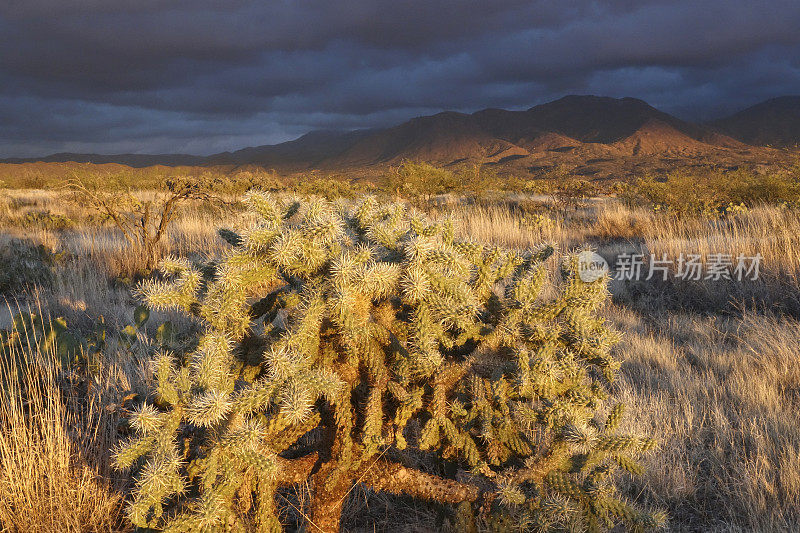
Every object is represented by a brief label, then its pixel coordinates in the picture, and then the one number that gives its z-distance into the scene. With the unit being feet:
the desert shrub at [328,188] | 70.94
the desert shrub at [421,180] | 56.39
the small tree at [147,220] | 25.94
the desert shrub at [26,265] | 21.94
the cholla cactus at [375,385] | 6.15
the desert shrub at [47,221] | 39.52
